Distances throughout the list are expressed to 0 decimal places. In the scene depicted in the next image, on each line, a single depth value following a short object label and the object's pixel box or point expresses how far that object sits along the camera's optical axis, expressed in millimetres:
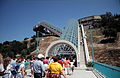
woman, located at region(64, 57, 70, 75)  5273
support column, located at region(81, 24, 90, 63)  10564
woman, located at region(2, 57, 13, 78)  2594
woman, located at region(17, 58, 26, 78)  3373
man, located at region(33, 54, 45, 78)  2670
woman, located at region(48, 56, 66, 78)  2153
